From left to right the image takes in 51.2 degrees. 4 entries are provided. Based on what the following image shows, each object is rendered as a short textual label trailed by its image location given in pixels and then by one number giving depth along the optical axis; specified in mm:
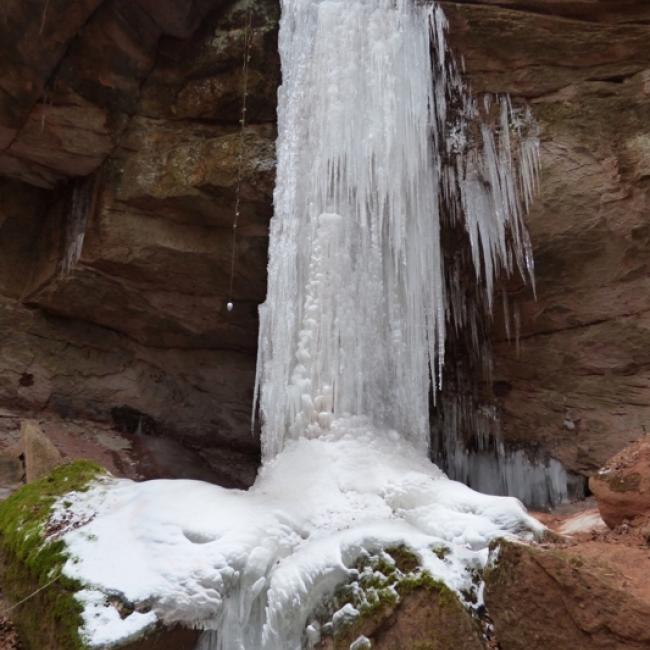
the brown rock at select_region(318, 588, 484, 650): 3340
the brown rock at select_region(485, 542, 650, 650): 3039
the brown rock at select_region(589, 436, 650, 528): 3875
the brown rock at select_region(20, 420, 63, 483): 6355
